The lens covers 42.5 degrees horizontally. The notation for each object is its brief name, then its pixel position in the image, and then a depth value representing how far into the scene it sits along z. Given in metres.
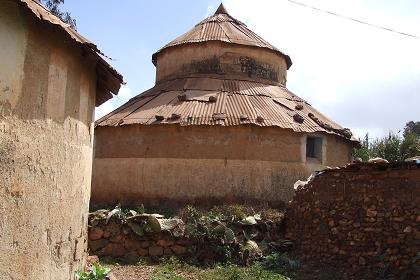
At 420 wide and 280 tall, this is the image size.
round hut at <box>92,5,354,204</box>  15.79
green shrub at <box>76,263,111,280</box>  7.85
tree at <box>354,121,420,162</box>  17.92
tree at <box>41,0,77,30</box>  16.77
